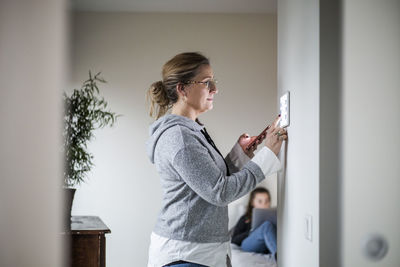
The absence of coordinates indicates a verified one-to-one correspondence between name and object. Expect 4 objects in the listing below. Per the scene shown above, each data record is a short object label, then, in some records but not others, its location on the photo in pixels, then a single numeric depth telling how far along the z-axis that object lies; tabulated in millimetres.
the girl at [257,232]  3854
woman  1568
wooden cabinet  2631
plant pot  2410
